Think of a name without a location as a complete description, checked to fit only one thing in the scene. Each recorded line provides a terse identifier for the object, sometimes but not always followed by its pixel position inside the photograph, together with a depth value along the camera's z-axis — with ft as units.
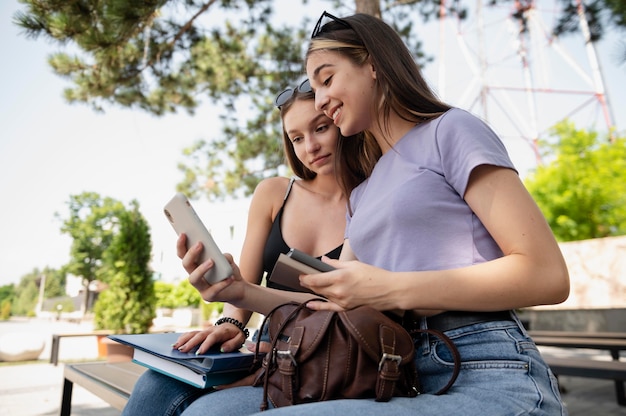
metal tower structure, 46.47
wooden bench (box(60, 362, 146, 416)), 6.18
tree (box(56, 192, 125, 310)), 144.97
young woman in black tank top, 5.97
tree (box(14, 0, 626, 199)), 15.98
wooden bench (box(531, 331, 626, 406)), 7.77
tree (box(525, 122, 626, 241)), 34.71
